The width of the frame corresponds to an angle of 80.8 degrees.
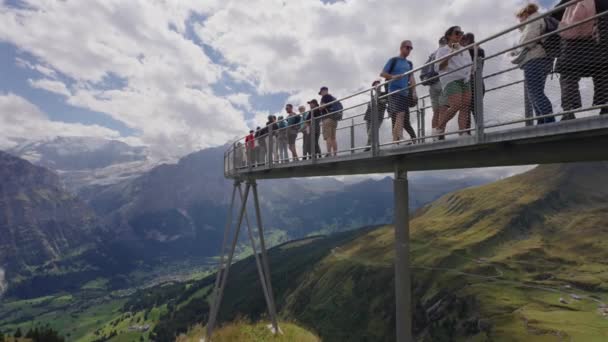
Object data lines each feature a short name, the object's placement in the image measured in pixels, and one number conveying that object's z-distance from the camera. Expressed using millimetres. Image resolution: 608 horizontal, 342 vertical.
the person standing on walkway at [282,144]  14187
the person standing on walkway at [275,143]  14358
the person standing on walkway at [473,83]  6531
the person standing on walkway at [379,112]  9015
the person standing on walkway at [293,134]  13572
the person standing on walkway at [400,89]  8453
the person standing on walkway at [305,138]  12428
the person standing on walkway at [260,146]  16047
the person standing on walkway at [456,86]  6938
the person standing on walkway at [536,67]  5929
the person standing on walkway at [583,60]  5340
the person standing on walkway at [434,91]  7578
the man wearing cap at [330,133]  11164
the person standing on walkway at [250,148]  17094
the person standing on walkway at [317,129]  11542
